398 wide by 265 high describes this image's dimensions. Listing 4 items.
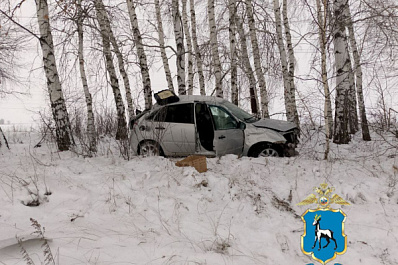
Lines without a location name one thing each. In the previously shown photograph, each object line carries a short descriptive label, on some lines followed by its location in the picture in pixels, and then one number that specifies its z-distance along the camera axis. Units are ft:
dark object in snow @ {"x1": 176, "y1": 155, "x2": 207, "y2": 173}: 15.07
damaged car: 19.24
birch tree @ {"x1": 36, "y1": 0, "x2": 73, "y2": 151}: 20.08
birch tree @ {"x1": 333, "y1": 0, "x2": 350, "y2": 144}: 22.85
